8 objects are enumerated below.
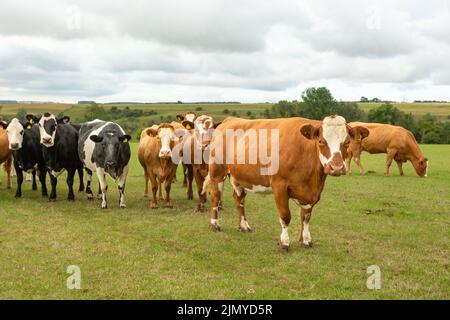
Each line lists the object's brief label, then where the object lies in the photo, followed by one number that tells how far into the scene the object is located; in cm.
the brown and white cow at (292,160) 636
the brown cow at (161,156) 1096
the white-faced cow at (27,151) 1270
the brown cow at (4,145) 1341
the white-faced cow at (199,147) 1063
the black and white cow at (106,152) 1109
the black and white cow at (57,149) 1198
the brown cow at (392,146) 1884
